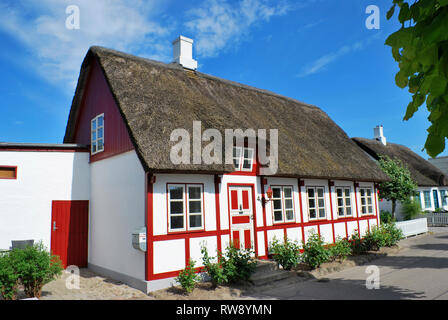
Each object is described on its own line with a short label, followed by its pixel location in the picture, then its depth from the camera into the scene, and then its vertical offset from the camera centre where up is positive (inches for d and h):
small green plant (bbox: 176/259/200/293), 304.5 -73.6
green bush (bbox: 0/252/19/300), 273.3 -60.9
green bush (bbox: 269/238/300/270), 389.1 -69.7
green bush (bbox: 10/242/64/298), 284.4 -55.7
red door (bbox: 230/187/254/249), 397.1 -21.2
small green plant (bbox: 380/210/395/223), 835.1 -52.5
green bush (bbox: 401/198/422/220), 875.4 -40.2
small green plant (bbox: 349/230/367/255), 512.1 -78.9
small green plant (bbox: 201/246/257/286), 323.9 -69.1
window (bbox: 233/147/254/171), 411.8 +54.2
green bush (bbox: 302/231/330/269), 408.5 -73.3
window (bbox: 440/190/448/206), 1094.9 -16.5
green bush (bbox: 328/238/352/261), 439.5 -74.3
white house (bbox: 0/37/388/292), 331.3 +27.9
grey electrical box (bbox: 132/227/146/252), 311.5 -35.2
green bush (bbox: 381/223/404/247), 561.6 -69.0
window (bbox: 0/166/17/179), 402.6 +43.5
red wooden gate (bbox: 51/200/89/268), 424.8 -34.6
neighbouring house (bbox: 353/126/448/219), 981.2 +68.7
